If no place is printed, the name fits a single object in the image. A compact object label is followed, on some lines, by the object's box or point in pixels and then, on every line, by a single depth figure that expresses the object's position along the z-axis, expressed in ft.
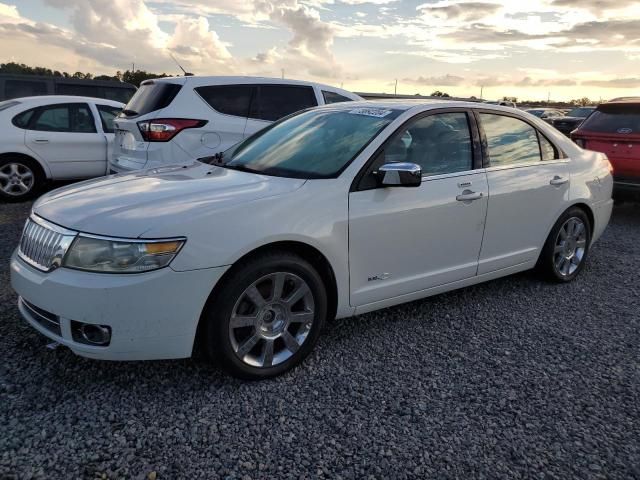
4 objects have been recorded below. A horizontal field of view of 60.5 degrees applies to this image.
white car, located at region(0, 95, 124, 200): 25.63
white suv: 19.85
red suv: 24.23
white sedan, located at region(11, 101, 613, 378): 8.98
